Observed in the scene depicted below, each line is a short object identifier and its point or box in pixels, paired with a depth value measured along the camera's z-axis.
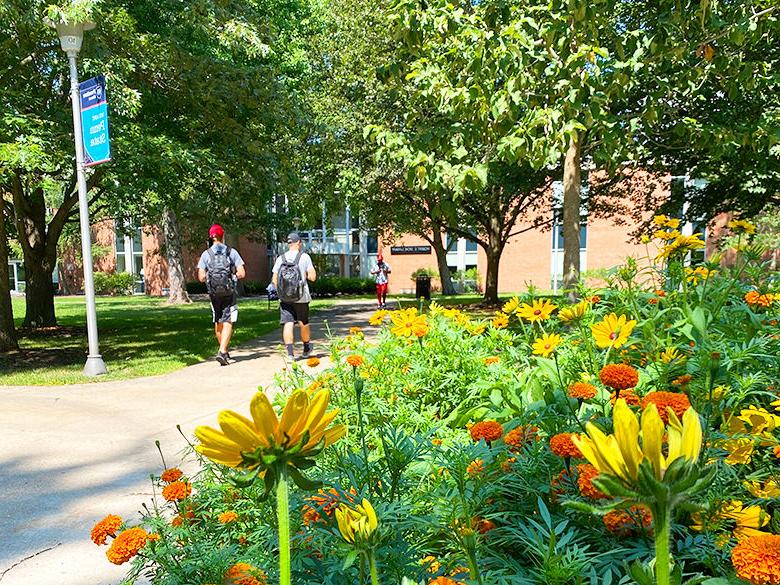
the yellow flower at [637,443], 0.54
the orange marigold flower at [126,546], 1.38
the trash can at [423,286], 20.89
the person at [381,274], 16.38
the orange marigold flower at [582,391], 1.64
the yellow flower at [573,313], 2.07
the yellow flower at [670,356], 2.23
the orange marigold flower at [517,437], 1.81
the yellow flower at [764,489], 1.37
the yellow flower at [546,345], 2.42
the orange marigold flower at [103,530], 1.50
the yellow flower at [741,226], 3.43
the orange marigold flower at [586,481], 1.16
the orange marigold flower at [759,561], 0.76
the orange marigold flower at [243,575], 1.27
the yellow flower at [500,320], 3.53
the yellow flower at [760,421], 1.49
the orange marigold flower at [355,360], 2.52
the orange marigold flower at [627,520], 1.21
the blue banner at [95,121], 6.80
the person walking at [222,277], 7.71
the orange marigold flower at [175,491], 1.66
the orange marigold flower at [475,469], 1.68
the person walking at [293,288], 7.66
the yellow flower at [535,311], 2.80
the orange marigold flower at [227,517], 1.68
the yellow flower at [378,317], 3.90
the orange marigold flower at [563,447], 1.37
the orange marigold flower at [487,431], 1.64
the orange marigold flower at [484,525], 1.51
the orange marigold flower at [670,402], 1.25
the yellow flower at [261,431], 0.69
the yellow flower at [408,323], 3.29
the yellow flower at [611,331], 1.94
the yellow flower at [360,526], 0.81
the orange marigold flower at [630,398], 1.57
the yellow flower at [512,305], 3.24
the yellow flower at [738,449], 1.46
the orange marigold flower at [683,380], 1.87
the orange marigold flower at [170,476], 1.78
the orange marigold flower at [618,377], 1.52
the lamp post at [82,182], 6.71
